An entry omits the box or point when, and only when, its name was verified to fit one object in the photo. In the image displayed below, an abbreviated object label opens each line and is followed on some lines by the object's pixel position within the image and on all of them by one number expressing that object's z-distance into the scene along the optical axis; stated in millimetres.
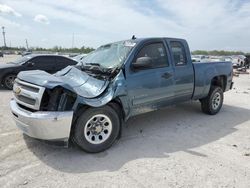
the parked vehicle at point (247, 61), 24727
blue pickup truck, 3586
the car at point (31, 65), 9867
